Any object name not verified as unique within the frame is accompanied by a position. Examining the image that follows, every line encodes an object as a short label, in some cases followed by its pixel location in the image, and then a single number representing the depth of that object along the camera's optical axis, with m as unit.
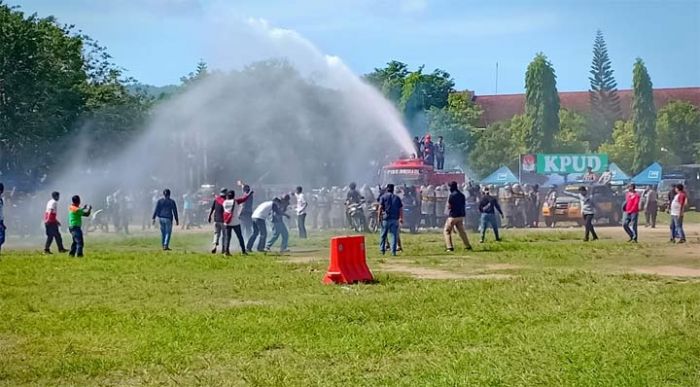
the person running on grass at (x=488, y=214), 27.41
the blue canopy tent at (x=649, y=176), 55.45
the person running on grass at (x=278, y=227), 25.64
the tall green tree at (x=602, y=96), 97.38
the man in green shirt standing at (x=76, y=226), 23.45
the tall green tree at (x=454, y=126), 81.31
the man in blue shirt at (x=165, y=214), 26.50
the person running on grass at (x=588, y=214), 27.19
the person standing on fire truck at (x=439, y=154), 38.91
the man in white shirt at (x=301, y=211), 30.17
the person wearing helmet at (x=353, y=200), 33.84
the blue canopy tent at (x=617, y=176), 52.83
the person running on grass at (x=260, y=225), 25.39
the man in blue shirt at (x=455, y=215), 24.05
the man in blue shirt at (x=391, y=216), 23.53
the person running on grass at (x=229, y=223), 23.78
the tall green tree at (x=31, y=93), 44.81
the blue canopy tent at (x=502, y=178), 52.44
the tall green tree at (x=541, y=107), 86.88
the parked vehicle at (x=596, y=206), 37.25
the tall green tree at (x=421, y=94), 82.88
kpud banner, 58.38
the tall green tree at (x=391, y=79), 82.59
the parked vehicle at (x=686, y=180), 54.72
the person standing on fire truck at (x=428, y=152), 38.12
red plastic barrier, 16.55
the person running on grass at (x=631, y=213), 26.62
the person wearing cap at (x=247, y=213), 25.50
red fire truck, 36.62
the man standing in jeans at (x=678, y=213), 26.08
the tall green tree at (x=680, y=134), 90.69
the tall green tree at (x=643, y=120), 87.00
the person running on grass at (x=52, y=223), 24.60
